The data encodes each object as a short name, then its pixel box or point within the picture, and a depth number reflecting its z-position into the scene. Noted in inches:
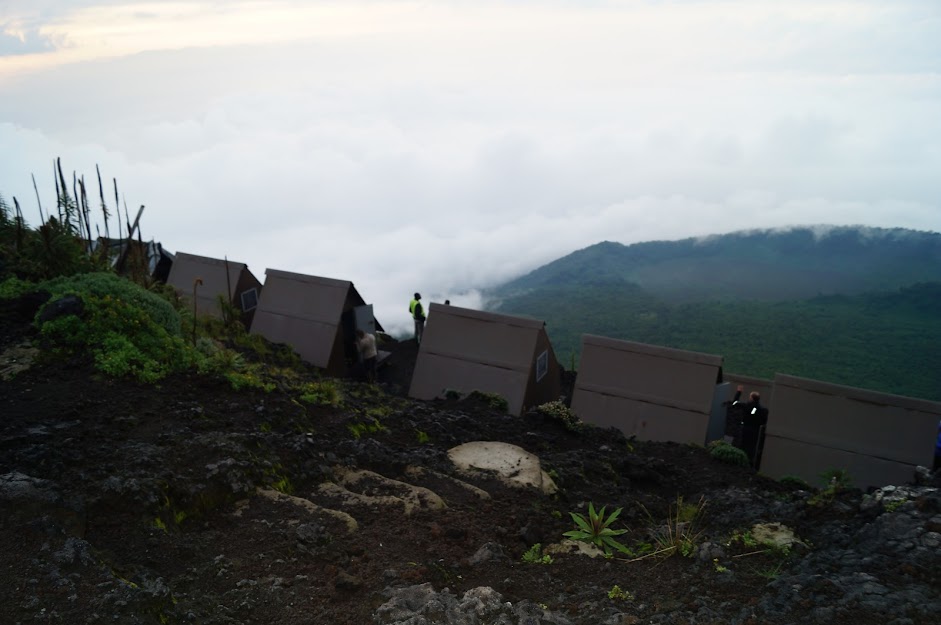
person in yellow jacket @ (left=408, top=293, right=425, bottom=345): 936.9
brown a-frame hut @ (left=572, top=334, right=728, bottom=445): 546.6
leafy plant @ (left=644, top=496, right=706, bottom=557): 269.0
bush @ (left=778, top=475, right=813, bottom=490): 474.6
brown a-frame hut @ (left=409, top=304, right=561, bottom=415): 591.8
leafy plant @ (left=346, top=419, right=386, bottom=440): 396.2
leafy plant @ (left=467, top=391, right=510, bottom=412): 553.4
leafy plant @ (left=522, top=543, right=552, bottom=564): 269.7
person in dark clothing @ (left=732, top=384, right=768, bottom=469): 558.3
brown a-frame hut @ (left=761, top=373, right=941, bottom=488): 484.7
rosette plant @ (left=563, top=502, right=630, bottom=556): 285.4
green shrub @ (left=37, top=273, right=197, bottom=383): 385.7
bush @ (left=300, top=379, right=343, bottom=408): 420.8
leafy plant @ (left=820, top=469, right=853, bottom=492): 425.4
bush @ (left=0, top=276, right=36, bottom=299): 443.8
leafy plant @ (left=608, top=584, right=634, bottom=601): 234.7
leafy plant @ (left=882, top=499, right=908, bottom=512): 281.6
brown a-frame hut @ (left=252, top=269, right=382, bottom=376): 703.1
